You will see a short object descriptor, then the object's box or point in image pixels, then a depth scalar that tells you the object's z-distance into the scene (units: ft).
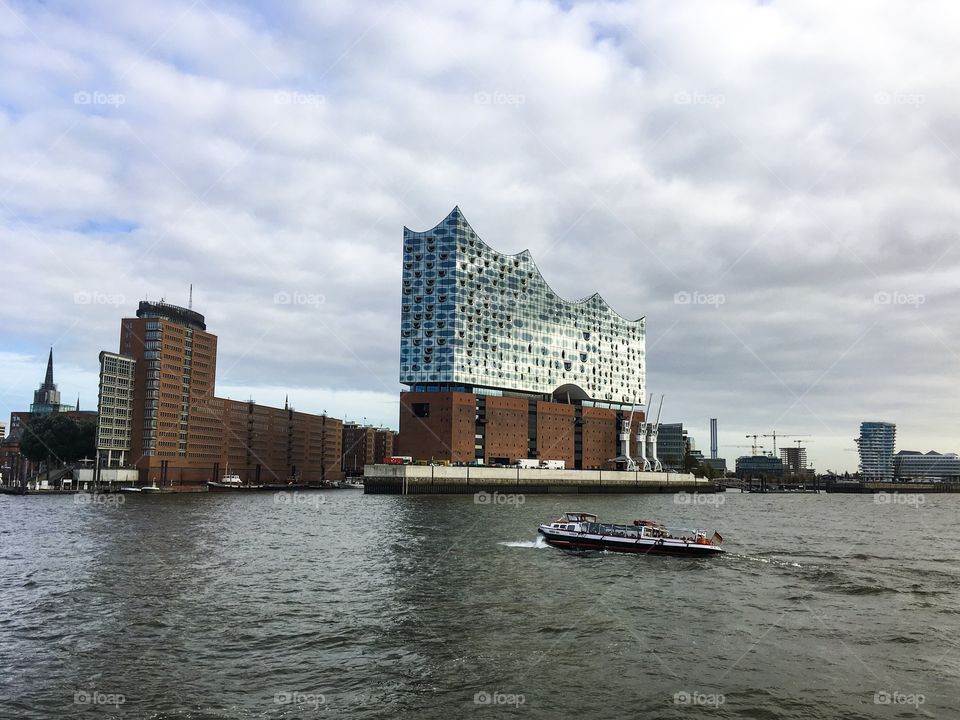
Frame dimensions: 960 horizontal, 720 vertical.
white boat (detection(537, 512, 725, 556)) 176.55
